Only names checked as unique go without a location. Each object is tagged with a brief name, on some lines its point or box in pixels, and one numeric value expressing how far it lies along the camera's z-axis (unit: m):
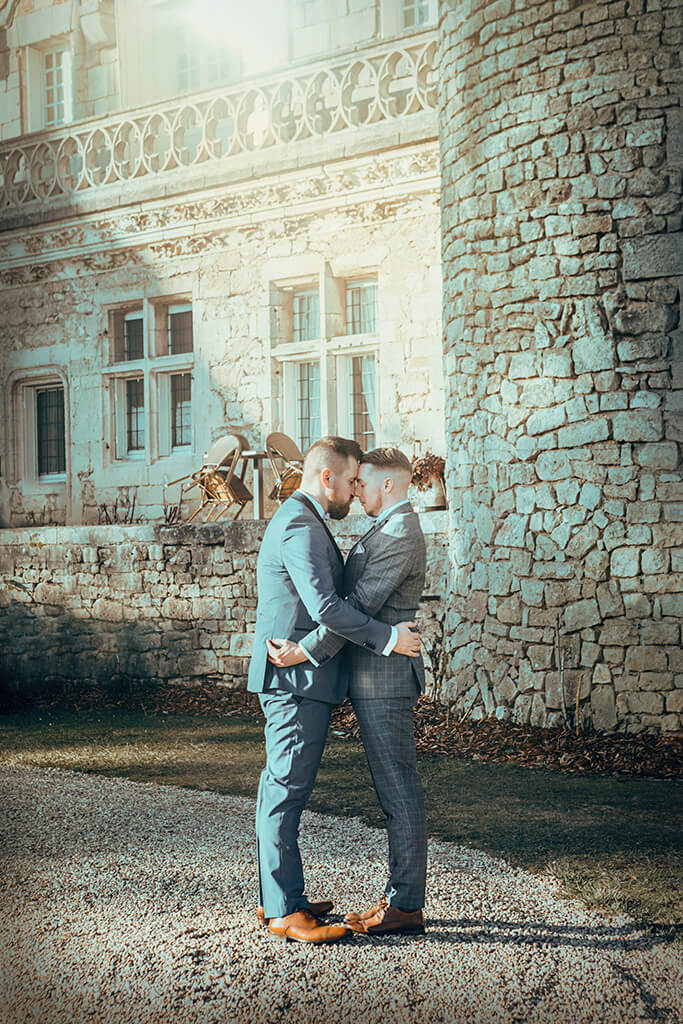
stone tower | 7.28
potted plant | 9.73
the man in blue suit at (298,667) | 3.77
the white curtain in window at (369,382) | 11.79
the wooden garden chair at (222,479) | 11.50
